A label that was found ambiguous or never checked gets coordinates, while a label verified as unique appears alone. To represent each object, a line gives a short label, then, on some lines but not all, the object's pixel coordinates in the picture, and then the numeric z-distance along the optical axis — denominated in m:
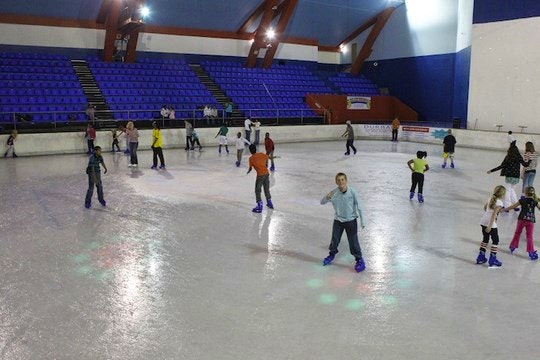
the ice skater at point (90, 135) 20.20
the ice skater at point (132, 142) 16.75
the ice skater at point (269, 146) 14.94
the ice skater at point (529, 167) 10.77
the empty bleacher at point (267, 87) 29.36
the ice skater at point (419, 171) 11.70
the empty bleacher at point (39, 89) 21.80
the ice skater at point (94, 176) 10.79
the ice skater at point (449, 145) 17.16
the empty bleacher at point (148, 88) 24.92
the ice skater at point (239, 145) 17.00
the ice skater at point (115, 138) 21.48
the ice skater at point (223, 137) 21.02
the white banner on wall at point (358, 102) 33.19
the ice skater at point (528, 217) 7.36
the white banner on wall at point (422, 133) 27.81
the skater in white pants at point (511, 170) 10.73
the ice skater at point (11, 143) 19.30
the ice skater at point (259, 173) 10.57
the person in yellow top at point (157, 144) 16.31
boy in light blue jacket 6.88
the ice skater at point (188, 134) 22.56
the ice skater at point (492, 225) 6.96
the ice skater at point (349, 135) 21.23
